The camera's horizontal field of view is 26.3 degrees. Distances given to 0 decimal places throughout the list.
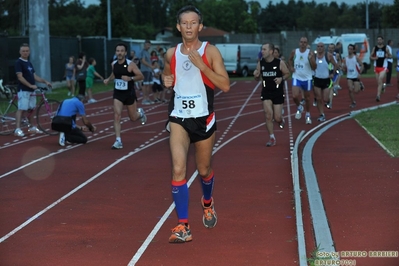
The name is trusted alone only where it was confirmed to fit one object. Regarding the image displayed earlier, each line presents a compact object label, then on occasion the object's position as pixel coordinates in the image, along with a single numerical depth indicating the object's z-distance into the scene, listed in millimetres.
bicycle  18688
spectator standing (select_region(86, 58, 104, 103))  30742
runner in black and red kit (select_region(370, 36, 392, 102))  27416
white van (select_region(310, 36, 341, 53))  52312
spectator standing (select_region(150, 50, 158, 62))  30330
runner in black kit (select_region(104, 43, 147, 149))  15359
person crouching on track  16562
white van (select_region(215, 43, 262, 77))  50812
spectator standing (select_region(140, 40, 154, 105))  28750
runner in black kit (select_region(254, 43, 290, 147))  15977
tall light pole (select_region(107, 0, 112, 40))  57125
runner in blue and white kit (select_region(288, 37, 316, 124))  20109
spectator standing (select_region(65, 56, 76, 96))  32344
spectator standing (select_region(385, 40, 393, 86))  32231
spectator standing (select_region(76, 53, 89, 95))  30938
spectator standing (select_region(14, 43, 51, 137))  17984
